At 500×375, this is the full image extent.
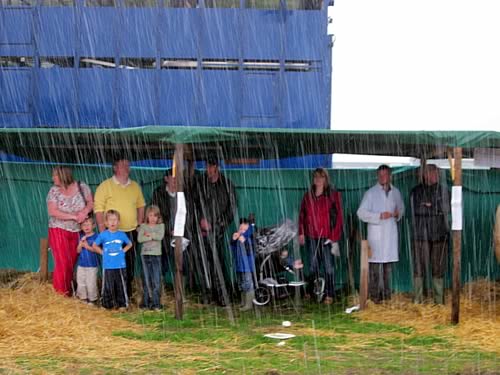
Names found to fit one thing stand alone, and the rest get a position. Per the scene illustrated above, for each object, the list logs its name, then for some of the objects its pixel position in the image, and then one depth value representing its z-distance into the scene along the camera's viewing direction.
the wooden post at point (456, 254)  9.31
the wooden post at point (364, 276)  10.52
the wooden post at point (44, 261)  11.27
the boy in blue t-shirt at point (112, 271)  10.16
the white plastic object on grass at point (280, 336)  8.62
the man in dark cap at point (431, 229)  10.86
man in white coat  10.94
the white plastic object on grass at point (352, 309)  10.34
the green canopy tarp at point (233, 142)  9.11
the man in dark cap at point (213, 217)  10.89
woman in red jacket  11.08
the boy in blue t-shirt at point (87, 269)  10.30
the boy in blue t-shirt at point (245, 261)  10.53
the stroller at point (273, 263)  10.75
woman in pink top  10.49
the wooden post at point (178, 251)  9.44
